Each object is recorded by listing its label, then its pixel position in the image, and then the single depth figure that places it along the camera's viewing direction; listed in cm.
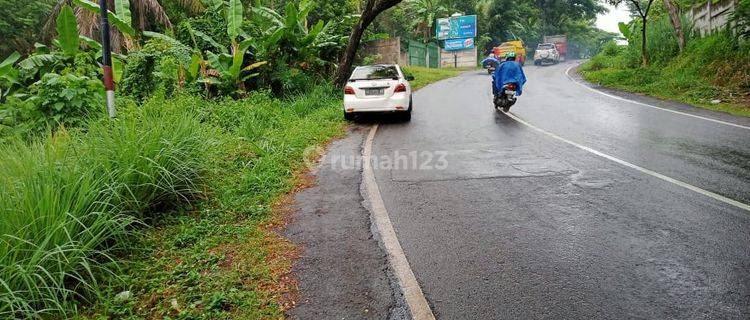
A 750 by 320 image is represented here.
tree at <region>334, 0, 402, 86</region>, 1584
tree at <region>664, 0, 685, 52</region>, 1975
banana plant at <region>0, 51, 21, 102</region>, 1097
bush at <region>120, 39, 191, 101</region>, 1207
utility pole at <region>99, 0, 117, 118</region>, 709
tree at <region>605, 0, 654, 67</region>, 2083
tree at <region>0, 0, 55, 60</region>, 2161
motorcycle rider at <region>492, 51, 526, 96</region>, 1294
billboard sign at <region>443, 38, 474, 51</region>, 4037
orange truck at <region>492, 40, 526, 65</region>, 3503
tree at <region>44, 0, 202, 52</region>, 1641
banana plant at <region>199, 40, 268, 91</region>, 1315
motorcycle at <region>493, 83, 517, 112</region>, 1282
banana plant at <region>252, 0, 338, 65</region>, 1472
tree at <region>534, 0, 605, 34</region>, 5644
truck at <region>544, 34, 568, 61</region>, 5026
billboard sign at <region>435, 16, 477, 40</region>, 3941
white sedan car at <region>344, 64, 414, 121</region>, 1145
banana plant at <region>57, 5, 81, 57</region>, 1004
